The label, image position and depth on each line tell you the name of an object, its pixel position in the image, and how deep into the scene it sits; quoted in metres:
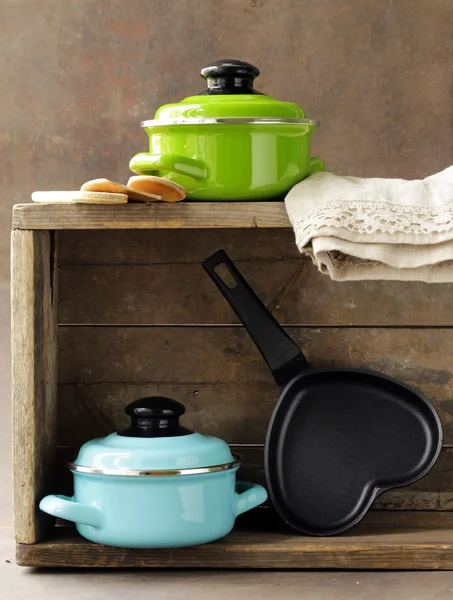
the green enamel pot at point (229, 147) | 1.49
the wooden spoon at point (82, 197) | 1.46
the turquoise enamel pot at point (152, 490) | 1.49
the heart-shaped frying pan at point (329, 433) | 1.58
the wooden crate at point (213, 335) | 1.65
